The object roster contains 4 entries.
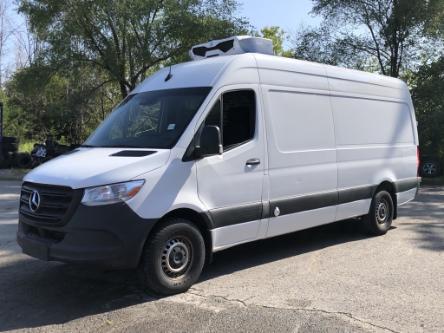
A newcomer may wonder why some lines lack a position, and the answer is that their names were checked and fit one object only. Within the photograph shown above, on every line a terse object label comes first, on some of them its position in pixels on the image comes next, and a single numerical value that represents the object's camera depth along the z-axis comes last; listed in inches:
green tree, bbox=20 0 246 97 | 785.6
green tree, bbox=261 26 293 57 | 1858.6
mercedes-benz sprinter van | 198.4
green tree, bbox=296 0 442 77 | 770.8
